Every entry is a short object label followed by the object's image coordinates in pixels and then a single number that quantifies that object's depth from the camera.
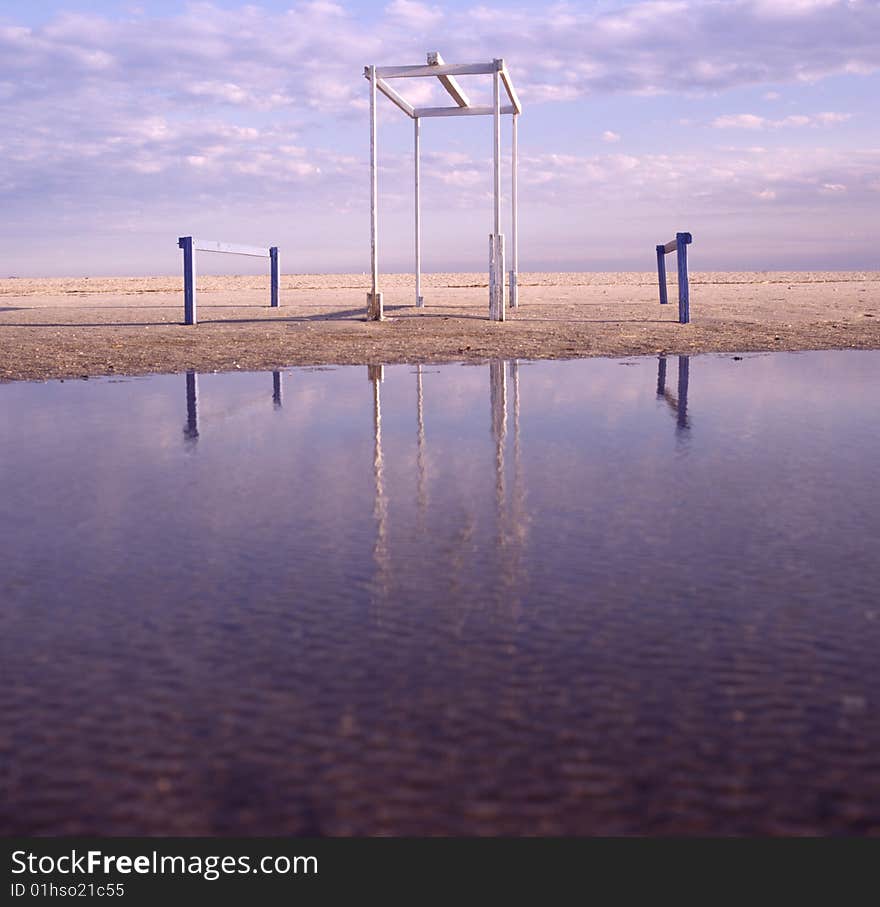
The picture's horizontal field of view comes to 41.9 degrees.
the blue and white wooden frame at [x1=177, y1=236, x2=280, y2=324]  18.53
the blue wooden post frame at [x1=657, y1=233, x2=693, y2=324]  18.84
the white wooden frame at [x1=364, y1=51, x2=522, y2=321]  18.84
